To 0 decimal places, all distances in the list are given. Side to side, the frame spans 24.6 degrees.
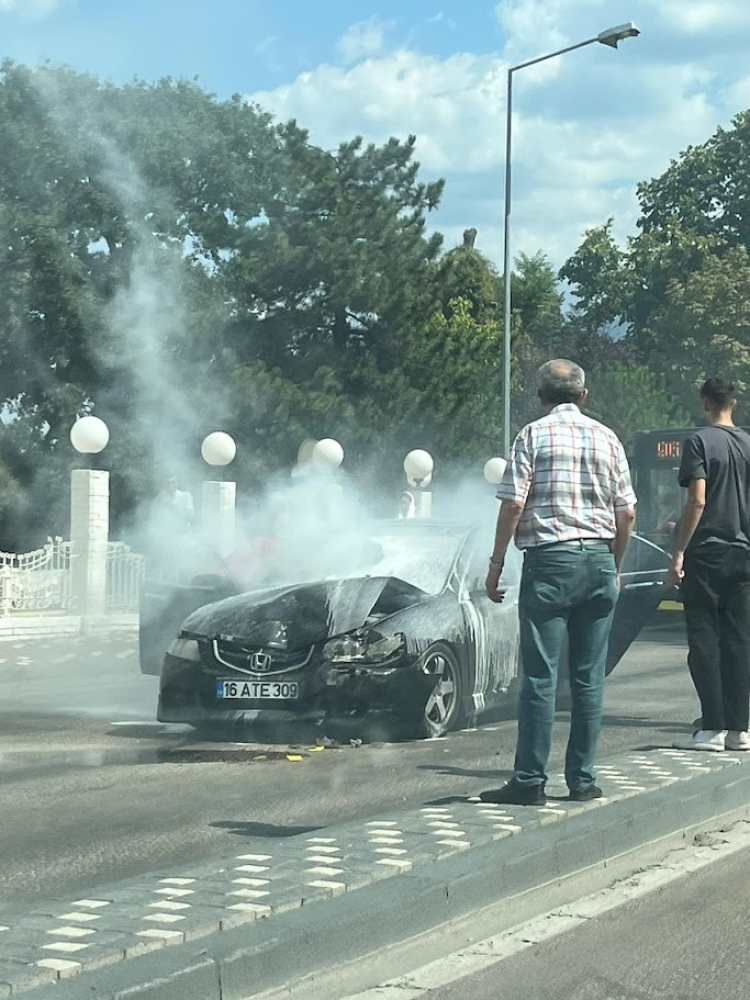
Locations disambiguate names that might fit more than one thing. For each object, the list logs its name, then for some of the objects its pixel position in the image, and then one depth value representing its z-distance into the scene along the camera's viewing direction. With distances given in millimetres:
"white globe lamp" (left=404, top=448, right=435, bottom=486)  31641
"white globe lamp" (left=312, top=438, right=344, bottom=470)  28766
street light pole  28641
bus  24125
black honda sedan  9578
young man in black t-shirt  8500
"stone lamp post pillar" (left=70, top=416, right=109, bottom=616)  23969
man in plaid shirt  6773
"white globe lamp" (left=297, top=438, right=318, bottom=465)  34428
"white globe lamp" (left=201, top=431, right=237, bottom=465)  27422
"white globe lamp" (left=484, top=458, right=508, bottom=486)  30428
